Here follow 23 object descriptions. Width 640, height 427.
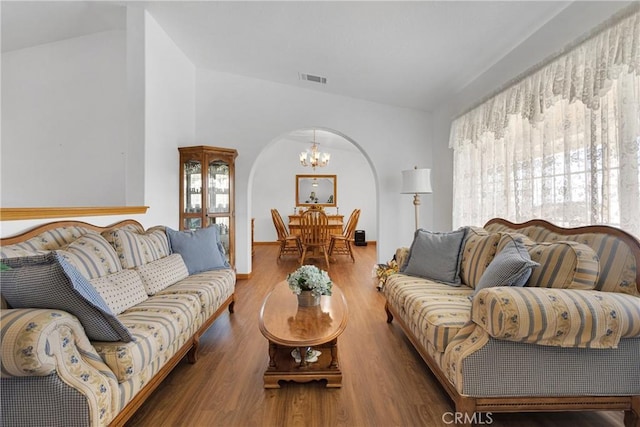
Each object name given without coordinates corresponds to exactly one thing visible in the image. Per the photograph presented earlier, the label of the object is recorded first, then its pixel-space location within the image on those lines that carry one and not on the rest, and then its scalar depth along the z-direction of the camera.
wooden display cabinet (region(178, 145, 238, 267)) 3.86
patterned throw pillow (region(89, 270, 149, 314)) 1.66
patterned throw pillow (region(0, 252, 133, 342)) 1.17
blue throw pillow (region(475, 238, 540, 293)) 1.55
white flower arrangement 1.98
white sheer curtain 1.64
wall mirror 8.02
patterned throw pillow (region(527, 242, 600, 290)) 1.50
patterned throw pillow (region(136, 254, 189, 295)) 2.10
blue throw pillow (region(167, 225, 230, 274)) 2.75
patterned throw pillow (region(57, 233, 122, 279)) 1.72
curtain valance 1.61
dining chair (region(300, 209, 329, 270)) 4.99
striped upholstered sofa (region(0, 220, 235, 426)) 1.06
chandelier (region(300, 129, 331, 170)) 6.65
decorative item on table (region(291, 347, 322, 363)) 1.82
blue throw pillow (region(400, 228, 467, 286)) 2.39
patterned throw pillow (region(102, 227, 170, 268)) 2.16
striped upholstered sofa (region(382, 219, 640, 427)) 1.28
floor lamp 3.73
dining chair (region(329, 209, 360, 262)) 5.56
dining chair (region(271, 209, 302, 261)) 5.53
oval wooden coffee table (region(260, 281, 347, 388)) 1.61
